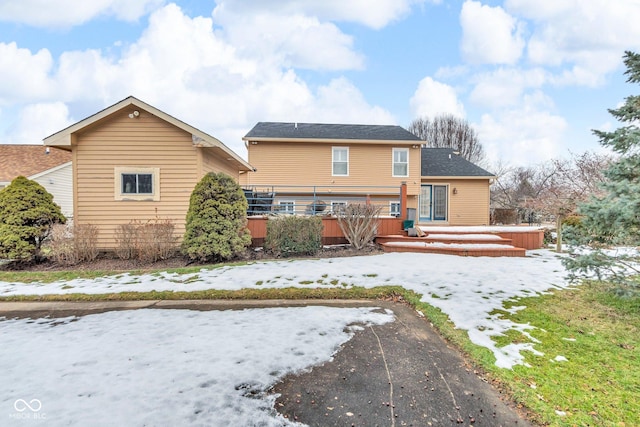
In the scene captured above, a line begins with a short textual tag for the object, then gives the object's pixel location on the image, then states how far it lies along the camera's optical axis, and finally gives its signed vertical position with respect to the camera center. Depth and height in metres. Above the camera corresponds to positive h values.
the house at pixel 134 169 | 8.38 +1.11
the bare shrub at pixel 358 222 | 8.30 -0.35
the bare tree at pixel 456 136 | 29.70 +7.15
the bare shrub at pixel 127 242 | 7.47 -0.81
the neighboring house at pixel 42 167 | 15.95 +2.23
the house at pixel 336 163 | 14.59 +2.26
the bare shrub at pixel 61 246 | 7.09 -0.87
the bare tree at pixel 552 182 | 11.17 +1.63
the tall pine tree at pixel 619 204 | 3.10 +0.06
